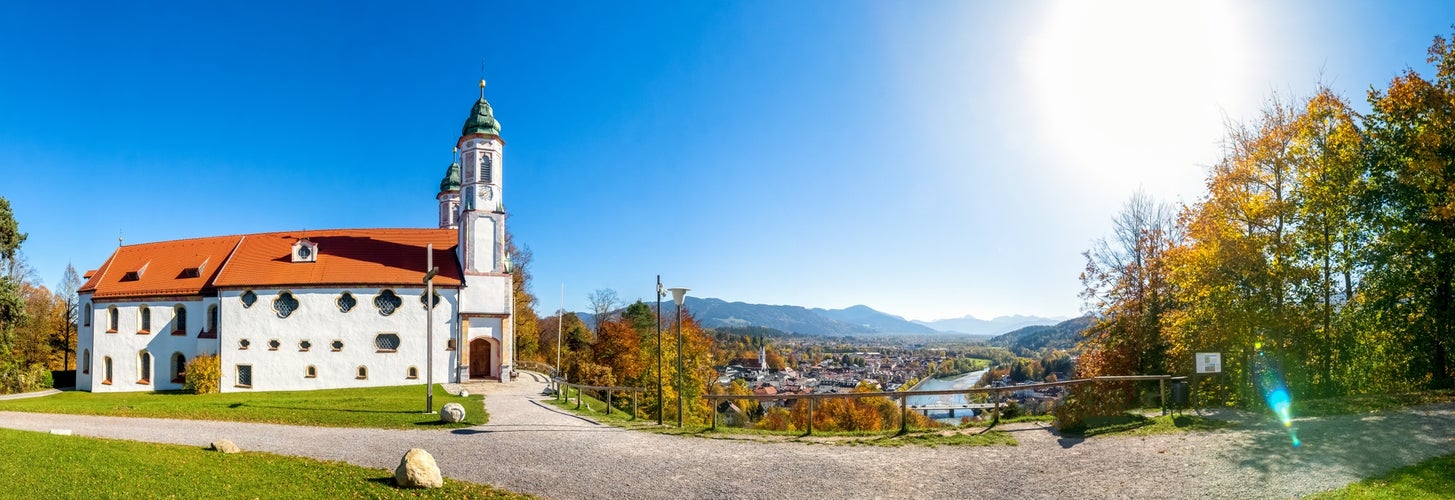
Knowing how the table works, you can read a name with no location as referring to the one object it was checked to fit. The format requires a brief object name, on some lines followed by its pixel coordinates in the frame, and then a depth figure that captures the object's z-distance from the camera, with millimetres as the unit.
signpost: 14734
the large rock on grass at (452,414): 18234
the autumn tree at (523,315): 46875
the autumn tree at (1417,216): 16438
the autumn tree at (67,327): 43553
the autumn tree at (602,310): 55969
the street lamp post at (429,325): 19316
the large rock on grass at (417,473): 10547
